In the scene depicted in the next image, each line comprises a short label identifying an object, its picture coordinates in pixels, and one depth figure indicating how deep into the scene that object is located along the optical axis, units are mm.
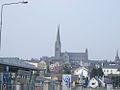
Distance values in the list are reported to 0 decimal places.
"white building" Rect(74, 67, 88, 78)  184875
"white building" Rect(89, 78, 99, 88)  105888
